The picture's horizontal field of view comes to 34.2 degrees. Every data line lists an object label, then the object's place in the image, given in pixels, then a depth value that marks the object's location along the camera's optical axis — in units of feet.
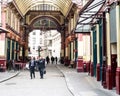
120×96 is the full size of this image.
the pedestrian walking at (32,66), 52.60
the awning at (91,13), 36.39
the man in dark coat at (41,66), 52.01
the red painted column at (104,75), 35.73
